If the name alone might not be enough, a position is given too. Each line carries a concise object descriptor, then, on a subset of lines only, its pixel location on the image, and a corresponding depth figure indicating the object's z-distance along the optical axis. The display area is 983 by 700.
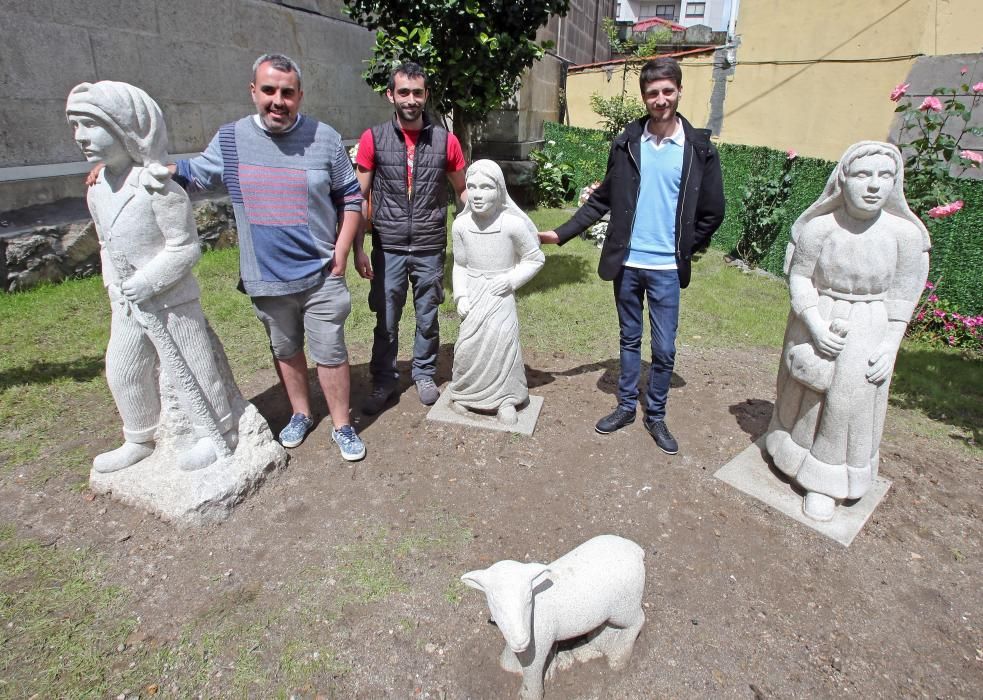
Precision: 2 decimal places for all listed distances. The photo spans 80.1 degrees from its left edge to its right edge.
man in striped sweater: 2.95
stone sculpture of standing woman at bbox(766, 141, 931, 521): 2.74
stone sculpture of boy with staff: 2.54
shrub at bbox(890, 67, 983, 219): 5.52
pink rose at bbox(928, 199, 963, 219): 4.78
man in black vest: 3.68
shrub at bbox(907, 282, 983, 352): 5.66
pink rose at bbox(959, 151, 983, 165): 5.21
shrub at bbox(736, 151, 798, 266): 7.64
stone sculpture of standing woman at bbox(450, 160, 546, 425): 3.57
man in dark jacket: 3.33
